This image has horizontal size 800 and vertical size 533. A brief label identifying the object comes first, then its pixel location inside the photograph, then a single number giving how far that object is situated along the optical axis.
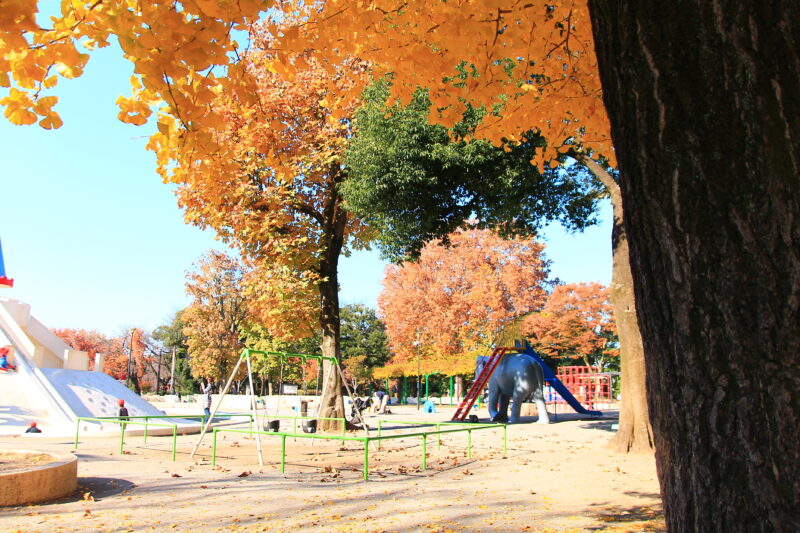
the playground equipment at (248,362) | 10.54
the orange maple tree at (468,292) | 39.03
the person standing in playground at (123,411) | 17.59
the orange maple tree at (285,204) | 16.31
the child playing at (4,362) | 20.50
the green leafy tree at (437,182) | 13.30
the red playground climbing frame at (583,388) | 28.65
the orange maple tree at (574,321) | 41.97
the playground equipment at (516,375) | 21.92
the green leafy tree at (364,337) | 53.00
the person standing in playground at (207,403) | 25.12
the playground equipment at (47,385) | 18.59
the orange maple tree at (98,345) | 58.59
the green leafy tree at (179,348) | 59.61
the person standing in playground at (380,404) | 29.39
